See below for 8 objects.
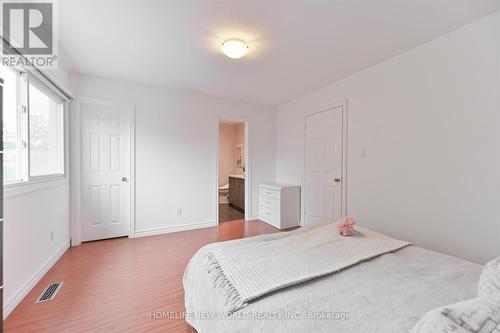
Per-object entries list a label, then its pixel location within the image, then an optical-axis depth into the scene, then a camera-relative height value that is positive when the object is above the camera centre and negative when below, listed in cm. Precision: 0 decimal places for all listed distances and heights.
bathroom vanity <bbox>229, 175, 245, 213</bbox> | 507 -75
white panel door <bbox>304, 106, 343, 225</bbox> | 314 -4
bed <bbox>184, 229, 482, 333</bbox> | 76 -57
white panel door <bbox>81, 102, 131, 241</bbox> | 300 -12
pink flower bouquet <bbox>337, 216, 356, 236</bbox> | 162 -49
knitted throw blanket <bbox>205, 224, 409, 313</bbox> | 96 -55
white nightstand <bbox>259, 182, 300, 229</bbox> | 371 -75
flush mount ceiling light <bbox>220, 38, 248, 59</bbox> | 204 +117
